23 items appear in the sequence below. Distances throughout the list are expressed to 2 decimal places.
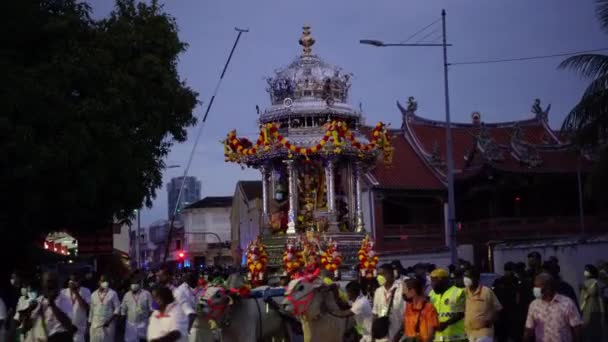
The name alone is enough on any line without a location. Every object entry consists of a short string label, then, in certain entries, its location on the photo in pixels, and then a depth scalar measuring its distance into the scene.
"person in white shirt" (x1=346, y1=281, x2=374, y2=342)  14.15
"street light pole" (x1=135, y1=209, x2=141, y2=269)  55.05
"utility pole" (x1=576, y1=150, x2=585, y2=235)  40.97
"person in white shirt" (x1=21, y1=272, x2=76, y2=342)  13.77
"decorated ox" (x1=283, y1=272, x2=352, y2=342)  13.12
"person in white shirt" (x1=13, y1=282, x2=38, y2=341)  16.70
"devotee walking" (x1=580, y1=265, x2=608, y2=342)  15.99
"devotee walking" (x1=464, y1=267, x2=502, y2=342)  13.17
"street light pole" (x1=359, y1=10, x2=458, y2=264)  29.94
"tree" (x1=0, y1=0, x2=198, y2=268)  23.59
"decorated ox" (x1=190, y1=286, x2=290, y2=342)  14.17
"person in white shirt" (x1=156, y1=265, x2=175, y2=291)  16.94
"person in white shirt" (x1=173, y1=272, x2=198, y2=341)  12.58
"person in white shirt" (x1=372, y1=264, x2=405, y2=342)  14.05
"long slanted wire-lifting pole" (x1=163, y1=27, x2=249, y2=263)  28.64
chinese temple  44.78
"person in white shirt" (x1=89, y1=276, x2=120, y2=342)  18.77
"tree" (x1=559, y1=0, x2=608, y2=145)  21.32
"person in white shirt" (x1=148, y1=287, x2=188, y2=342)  11.72
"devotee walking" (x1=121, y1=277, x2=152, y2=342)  19.00
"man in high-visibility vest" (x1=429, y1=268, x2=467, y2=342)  12.98
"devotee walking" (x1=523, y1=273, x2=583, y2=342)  12.76
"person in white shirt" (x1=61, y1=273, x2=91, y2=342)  17.61
